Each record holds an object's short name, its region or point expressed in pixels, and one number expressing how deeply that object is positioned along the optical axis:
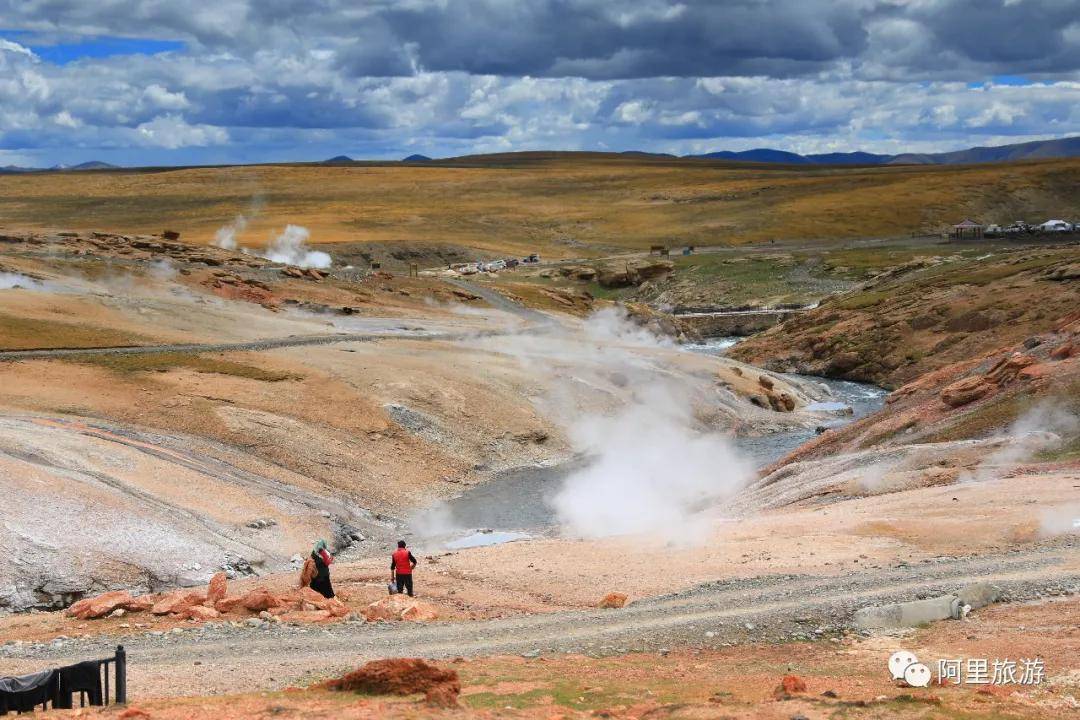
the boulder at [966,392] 51.59
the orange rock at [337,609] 27.44
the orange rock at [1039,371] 49.00
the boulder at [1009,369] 51.25
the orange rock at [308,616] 26.95
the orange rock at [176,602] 27.53
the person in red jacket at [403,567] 29.58
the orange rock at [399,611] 27.47
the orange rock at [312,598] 27.95
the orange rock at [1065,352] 52.22
